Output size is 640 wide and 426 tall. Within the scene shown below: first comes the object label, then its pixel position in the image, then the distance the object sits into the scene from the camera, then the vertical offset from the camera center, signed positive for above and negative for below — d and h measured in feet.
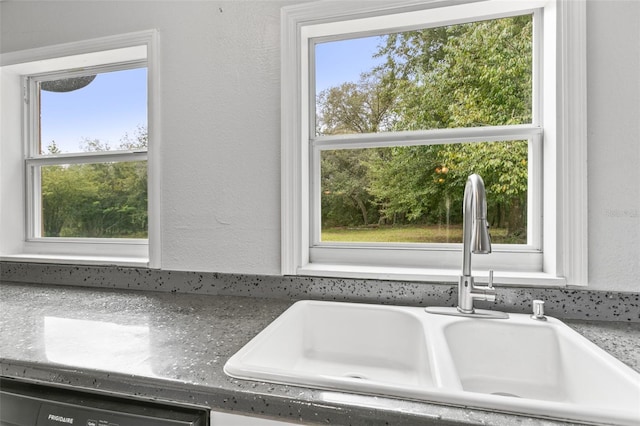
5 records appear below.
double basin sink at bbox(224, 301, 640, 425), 1.96 -1.26
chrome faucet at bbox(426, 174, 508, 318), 3.06 -0.34
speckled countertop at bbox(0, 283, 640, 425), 1.90 -1.13
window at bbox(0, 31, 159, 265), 5.42 +1.10
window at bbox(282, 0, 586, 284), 4.03 +1.02
